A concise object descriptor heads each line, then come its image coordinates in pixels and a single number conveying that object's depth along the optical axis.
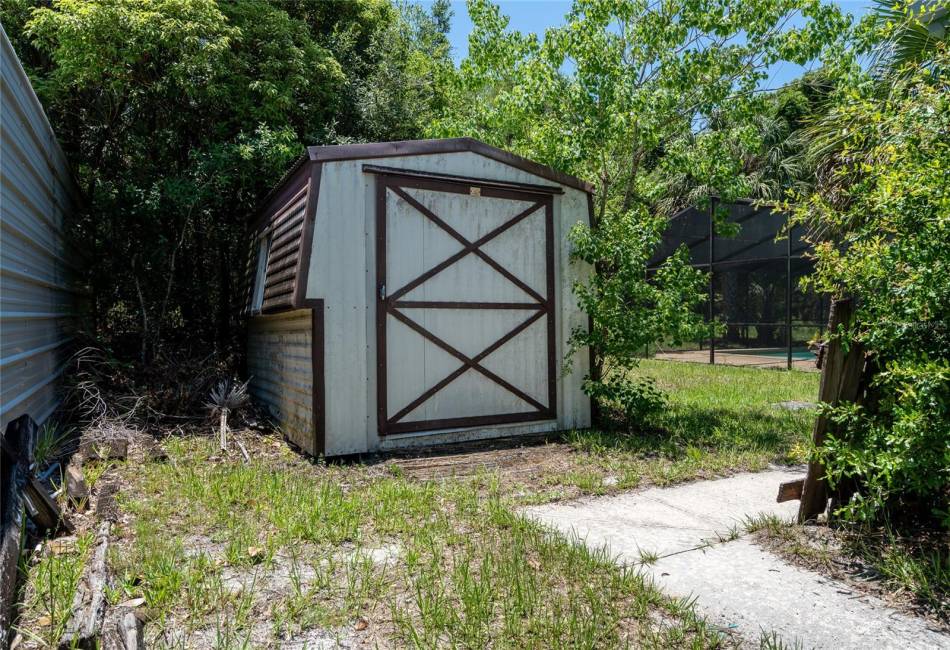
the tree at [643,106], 6.16
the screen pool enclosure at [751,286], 13.09
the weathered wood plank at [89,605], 2.08
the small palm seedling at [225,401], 6.28
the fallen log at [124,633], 1.98
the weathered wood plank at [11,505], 2.28
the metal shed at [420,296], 5.32
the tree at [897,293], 2.70
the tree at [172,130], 7.88
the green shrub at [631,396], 6.23
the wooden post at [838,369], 3.20
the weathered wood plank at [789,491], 3.61
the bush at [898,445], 2.65
